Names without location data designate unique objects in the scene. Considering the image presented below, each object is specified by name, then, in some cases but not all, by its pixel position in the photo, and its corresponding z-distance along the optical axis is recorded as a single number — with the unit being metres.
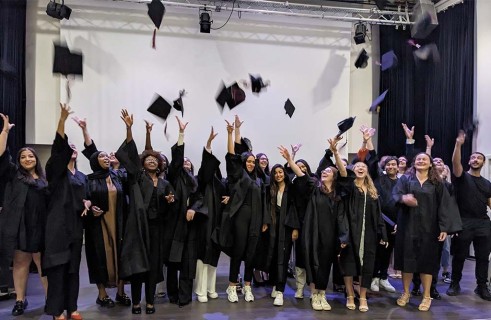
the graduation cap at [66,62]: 4.55
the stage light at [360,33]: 7.73
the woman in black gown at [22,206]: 3.56
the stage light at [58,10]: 6.46
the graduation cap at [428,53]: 7.43
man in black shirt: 4.67
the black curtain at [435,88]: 7.16
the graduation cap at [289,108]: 6.39
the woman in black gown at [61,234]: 3.24
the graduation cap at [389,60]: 5.70
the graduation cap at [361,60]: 6.93
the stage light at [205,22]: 7.09
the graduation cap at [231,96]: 5.14
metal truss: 7.29
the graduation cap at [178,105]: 4.88
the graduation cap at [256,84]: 6.28
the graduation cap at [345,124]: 4.72
